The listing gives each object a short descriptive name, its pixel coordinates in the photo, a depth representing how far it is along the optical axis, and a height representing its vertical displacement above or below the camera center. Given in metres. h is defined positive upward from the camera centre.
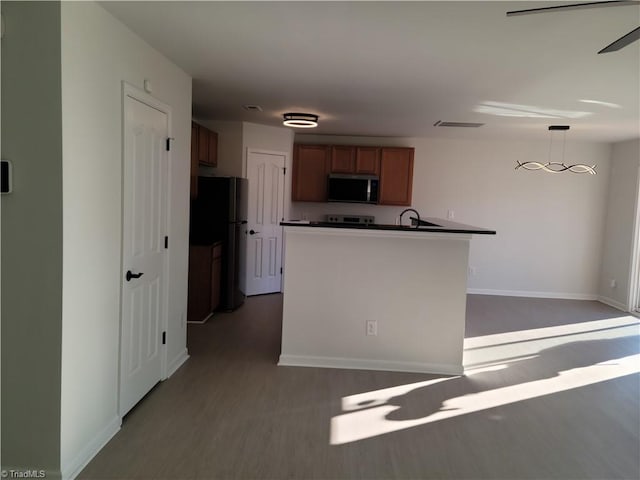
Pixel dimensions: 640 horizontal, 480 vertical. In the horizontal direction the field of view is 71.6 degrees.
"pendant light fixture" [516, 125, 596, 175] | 6.32 +0.69
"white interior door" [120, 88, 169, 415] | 2.59 -0.33
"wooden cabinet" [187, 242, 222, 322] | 4.73 -0.89
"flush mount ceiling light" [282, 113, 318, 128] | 4.93 +0.92
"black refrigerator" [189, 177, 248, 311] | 5.11 -0.25
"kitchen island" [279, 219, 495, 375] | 3.61 -0.76
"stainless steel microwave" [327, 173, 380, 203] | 6.34 +0.24
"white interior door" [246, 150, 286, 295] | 5.95 -0.28
